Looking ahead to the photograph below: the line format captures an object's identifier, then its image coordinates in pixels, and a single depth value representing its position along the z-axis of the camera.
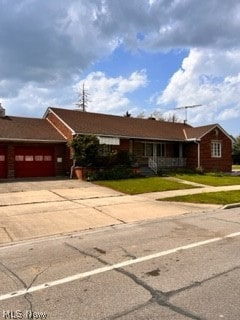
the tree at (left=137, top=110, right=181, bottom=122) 43.77
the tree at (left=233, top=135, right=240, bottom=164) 35.34
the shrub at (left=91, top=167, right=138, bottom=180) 14.74
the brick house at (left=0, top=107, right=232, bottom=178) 15.37
